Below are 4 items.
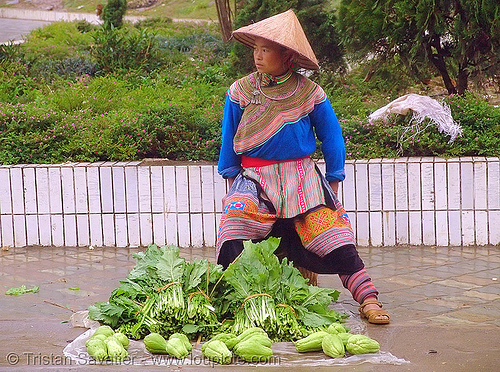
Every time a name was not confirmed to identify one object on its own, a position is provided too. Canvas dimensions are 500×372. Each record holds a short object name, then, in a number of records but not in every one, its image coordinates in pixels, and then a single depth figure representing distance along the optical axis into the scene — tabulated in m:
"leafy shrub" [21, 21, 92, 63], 22.35
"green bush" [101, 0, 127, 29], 31.65
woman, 8.87
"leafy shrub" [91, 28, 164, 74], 19.66
